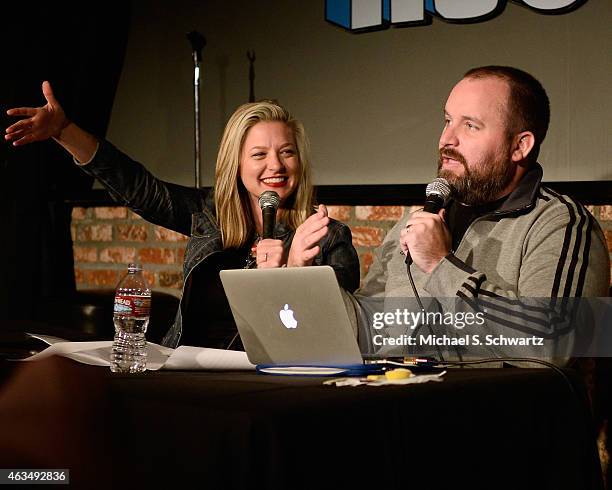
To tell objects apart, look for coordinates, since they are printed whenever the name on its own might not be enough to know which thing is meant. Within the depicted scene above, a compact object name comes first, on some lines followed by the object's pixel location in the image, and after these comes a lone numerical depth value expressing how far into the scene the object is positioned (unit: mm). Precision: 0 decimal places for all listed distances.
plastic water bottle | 3091
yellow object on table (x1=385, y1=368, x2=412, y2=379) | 2762
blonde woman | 4118
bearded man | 3407
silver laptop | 2839
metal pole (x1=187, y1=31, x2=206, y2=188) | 5780
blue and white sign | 4745
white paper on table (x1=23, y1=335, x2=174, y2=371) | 3104
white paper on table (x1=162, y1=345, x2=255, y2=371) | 3064
